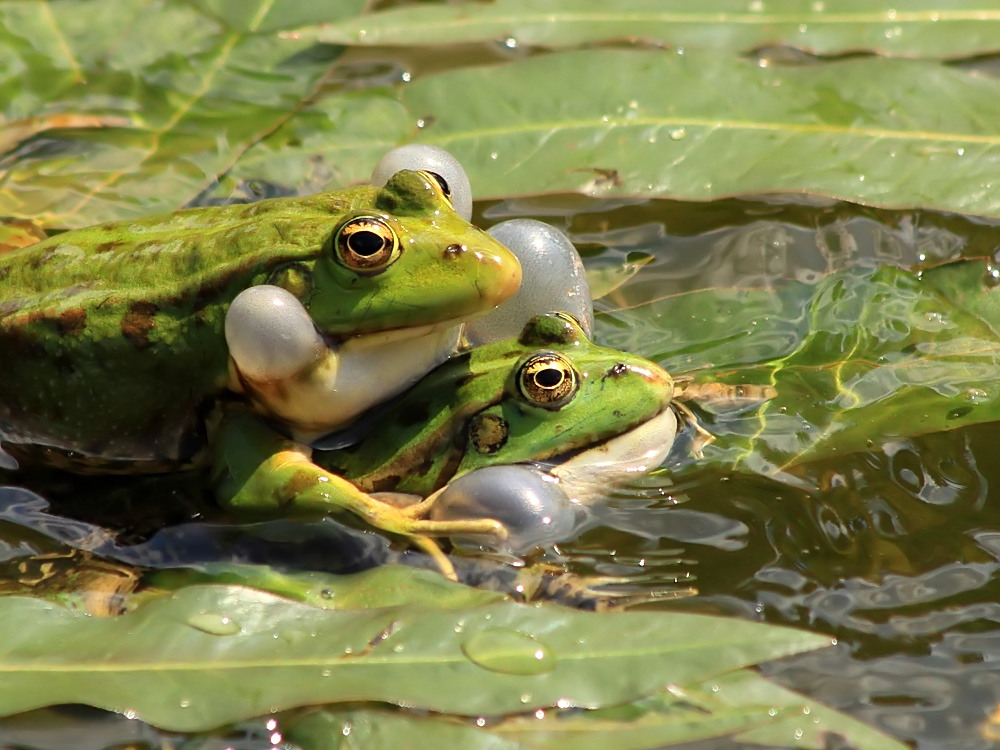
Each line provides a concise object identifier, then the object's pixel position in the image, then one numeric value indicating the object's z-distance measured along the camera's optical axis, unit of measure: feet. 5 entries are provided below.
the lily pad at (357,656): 14.39
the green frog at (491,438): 18.17
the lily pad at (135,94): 25.07
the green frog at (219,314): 17.71
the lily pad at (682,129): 23.20
